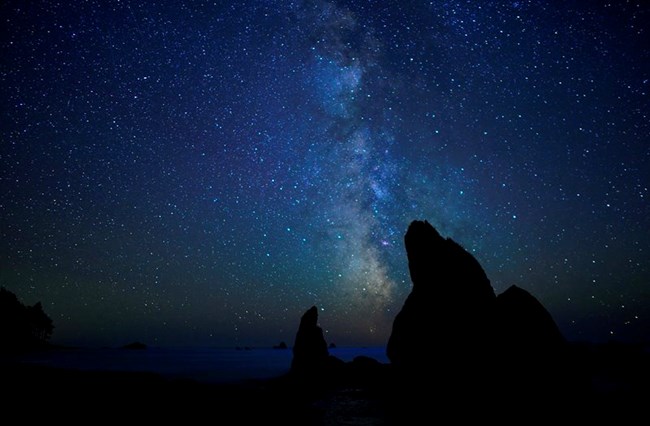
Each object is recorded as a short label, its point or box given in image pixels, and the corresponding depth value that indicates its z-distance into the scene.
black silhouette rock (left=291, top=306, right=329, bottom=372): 41.34
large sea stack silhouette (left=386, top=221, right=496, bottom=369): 24.47
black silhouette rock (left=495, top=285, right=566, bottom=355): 20.97
